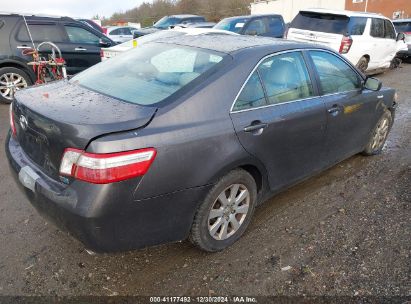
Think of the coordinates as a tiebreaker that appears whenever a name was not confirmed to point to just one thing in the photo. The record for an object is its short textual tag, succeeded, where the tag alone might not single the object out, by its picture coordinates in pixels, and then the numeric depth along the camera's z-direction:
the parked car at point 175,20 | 16.78
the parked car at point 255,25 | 10.92
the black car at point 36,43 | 7.30
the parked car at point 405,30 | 14.70
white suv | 9.29
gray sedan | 2.17
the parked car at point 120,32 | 19.84
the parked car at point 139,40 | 7.45
